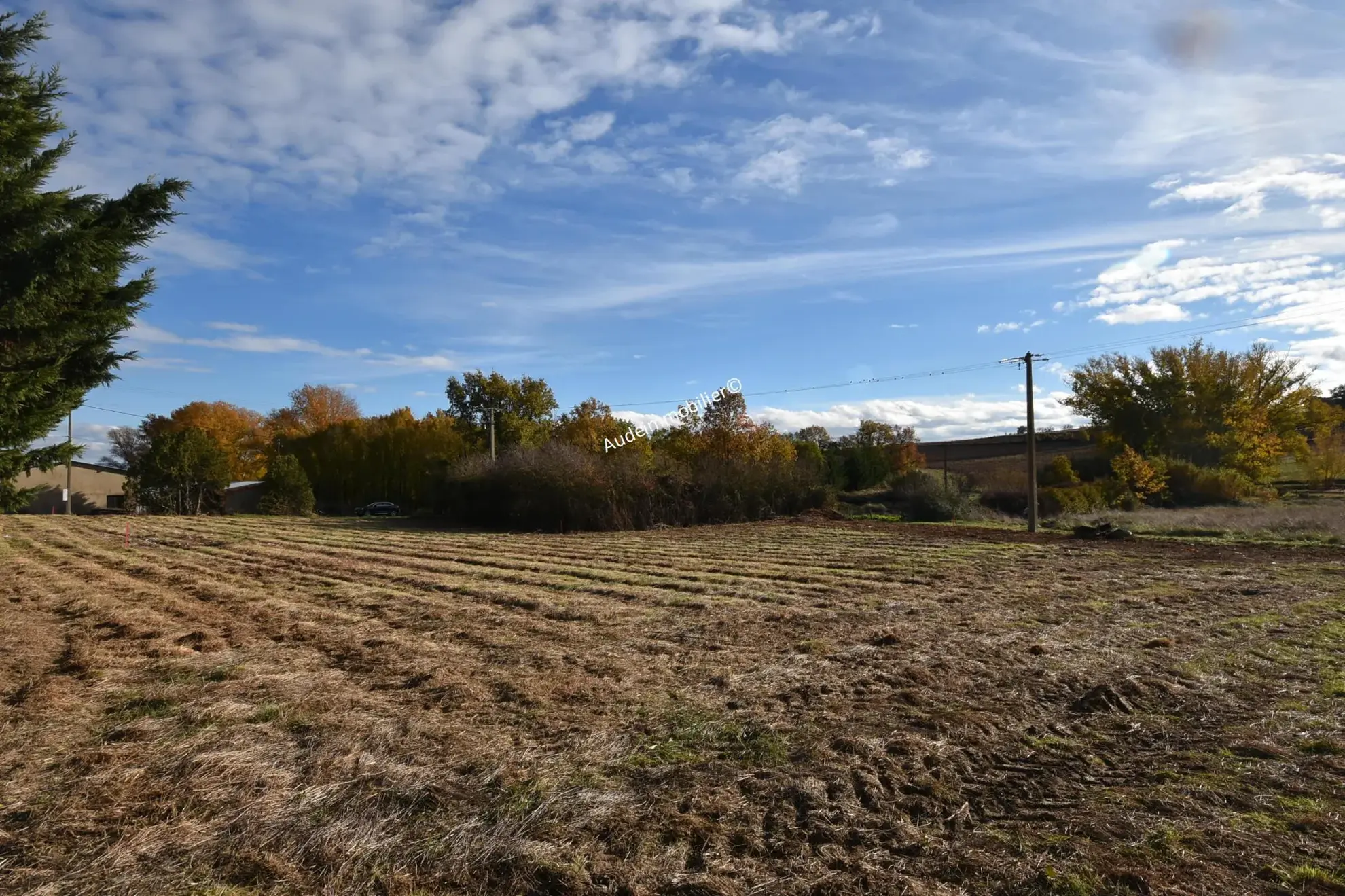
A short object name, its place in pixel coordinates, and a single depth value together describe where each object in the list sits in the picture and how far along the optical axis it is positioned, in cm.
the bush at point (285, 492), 4403
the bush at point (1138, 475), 3594
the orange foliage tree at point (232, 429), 6369
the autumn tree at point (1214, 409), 4038
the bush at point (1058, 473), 3997
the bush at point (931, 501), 3294
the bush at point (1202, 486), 3731
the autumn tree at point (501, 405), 4728
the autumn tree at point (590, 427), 4238
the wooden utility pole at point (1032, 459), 2605
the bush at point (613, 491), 3222
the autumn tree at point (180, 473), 4203
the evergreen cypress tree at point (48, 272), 932
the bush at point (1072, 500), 3293
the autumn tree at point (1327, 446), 4200
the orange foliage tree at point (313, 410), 7256
